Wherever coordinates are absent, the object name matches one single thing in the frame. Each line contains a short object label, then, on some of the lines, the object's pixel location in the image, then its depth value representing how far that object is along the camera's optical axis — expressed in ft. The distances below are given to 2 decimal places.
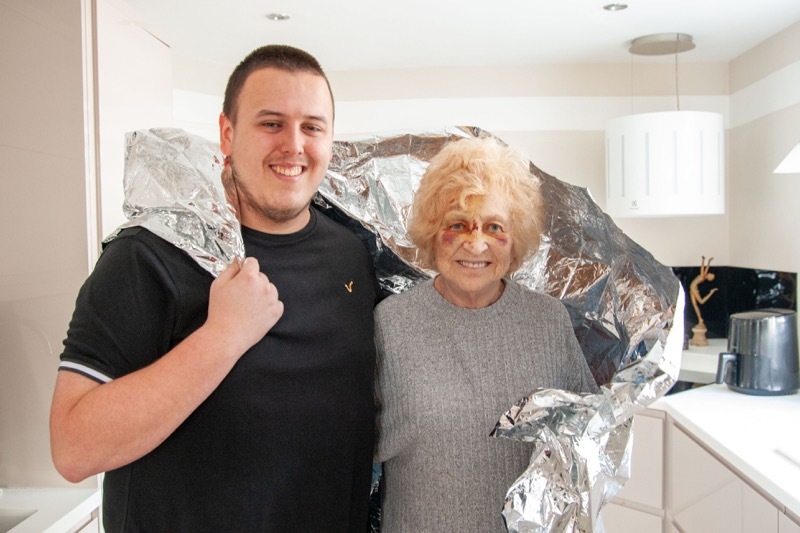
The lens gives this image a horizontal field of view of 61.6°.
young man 3.20
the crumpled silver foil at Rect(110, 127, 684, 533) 3.78
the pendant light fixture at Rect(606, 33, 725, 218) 10.19
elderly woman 4.07
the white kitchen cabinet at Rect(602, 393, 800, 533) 5.91
